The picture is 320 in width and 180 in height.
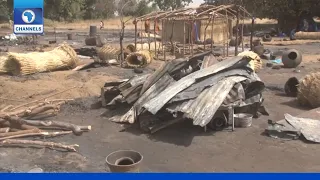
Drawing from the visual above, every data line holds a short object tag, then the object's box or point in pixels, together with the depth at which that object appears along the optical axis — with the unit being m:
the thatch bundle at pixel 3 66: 13.94
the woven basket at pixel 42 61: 13.55
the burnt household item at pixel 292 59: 15.30
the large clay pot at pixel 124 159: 4.91
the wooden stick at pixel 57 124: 7.50
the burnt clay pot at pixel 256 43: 21.58
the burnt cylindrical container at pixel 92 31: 31.52
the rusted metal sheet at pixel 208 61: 9.03
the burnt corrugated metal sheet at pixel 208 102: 6.98
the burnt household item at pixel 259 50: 18.58
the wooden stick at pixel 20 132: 6.97
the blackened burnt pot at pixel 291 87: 10.62
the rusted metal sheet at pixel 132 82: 8.98
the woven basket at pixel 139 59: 15.57
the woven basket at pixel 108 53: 16.45
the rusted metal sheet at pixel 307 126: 7.05
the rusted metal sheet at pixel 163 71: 8.62
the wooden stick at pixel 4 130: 7.14
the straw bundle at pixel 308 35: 28.36
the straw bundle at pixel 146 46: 18.47
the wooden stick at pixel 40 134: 6.95
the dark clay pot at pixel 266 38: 27.56
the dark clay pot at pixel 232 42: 23.36
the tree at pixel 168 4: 68.71
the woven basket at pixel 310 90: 8.92
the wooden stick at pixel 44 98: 8.46
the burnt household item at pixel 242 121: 7.81
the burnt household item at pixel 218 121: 7.60
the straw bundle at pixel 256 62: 14.20
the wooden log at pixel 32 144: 6.64
